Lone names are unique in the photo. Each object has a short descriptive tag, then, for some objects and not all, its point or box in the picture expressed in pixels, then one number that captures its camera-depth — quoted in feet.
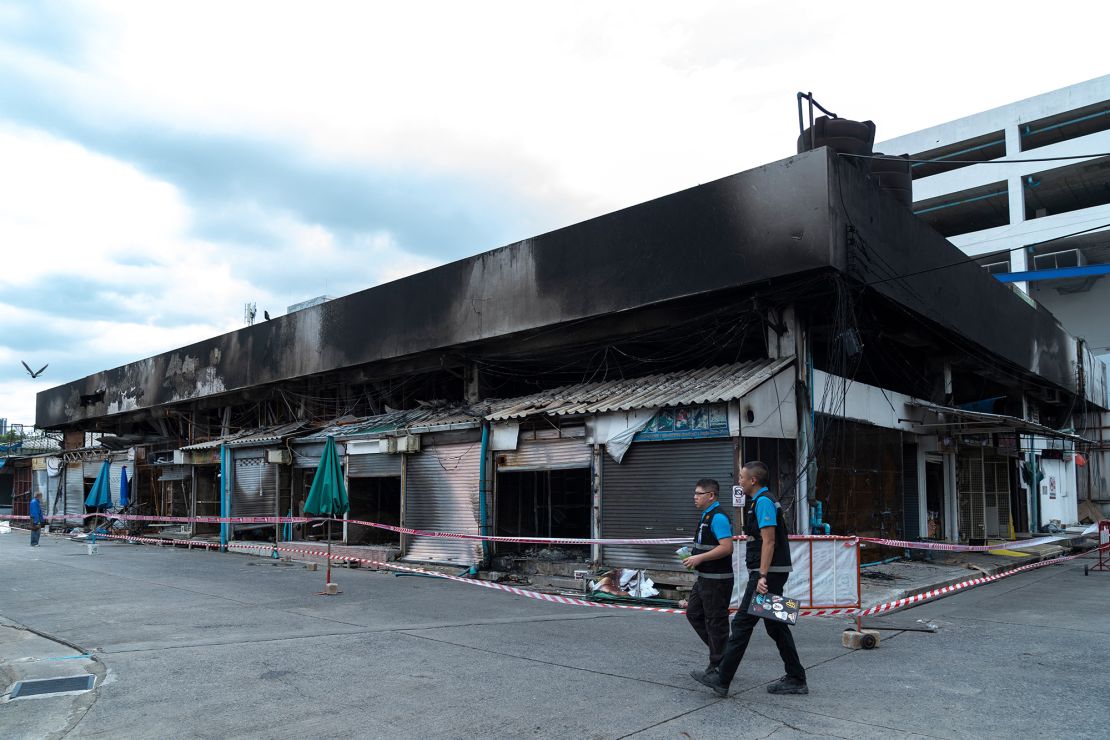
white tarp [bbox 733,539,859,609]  31.50
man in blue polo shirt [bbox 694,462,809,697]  19.70
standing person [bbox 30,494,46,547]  75.51
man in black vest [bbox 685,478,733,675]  20.72
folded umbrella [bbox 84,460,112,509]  75.05
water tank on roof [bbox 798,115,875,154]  54.08
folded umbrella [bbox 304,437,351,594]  47.57
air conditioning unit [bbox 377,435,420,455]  57.57
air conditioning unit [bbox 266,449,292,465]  68.44
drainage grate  21.07
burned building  43.34
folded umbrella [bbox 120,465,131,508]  85.66
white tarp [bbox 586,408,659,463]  44.83
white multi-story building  133.80
